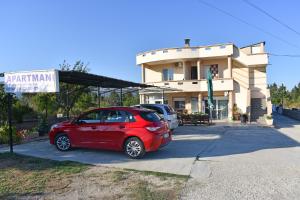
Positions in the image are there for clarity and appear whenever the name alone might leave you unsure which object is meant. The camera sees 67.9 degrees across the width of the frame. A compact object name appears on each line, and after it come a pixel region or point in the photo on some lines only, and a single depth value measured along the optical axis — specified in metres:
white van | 11.30
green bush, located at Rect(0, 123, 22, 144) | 9.26
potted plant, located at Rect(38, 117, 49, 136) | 10.96
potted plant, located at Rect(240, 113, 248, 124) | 18.22
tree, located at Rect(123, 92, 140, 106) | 24.43
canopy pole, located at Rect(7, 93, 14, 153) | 7.63
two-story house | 20.02
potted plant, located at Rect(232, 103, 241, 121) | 19.76
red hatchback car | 6.89
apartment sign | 7.06
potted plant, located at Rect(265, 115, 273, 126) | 17.05
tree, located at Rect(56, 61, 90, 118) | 14.00
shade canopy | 9.04
